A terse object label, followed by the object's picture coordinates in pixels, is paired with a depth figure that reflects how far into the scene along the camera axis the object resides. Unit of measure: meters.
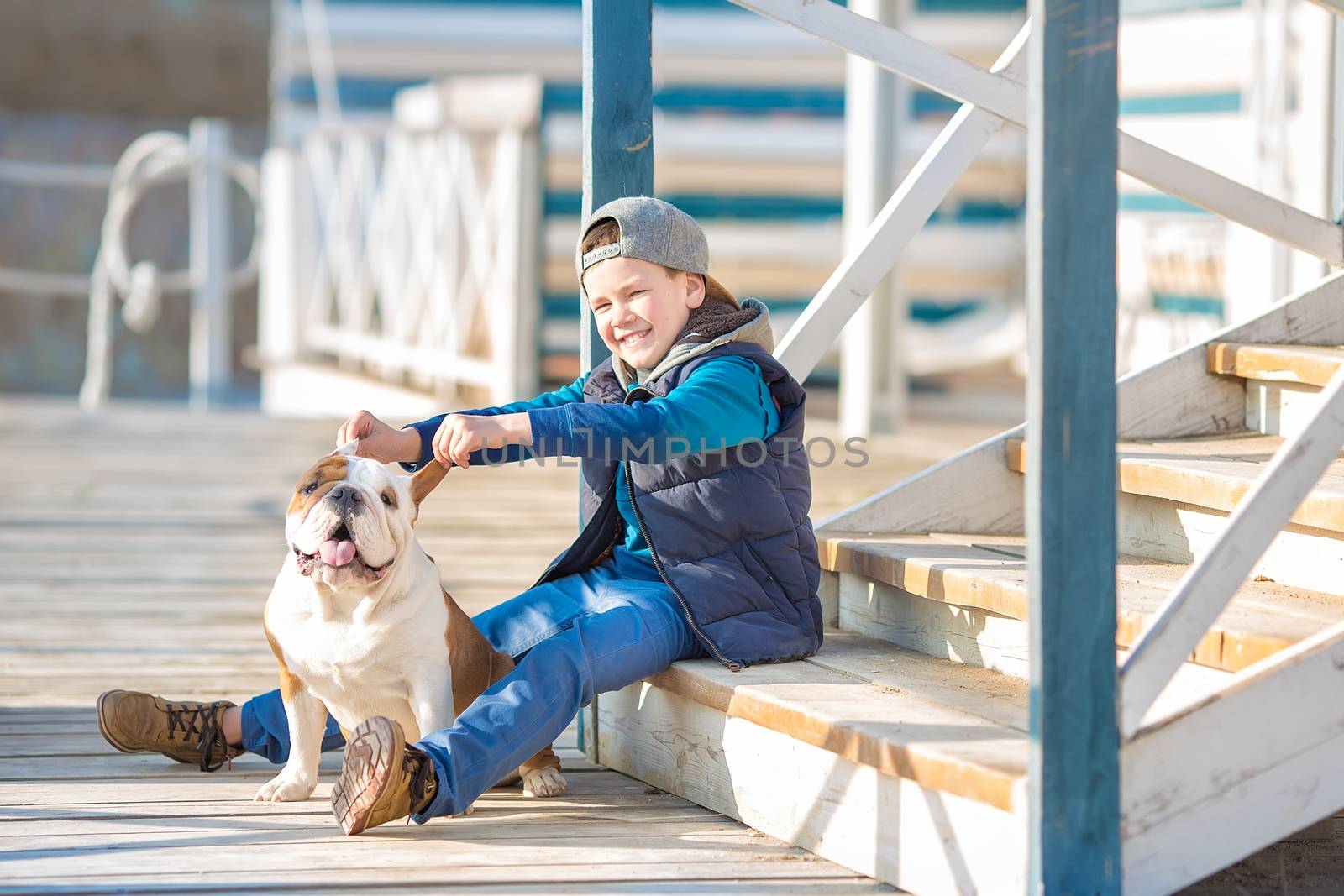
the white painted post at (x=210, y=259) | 15.66
